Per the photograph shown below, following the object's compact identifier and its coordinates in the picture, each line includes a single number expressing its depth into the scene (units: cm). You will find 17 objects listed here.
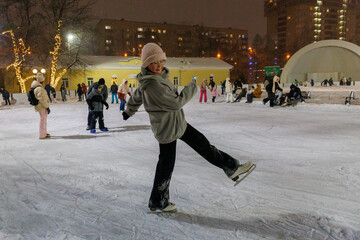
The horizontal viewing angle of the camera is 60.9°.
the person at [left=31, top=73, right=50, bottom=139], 678
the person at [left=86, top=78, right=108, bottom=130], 763
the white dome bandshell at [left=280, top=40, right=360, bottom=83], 3941
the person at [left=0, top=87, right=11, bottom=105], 1892
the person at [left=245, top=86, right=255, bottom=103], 1584
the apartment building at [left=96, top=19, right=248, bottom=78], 6003
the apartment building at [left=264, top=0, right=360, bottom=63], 12400
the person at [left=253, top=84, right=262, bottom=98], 1885
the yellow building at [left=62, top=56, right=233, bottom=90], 3481
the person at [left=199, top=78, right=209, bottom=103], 1635
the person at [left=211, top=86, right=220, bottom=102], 1710
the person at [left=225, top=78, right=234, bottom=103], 1633
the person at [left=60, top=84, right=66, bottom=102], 2216
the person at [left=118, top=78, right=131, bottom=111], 1278
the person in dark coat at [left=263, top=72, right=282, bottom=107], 1358
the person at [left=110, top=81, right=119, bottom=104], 1735
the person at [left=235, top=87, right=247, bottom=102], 1683
